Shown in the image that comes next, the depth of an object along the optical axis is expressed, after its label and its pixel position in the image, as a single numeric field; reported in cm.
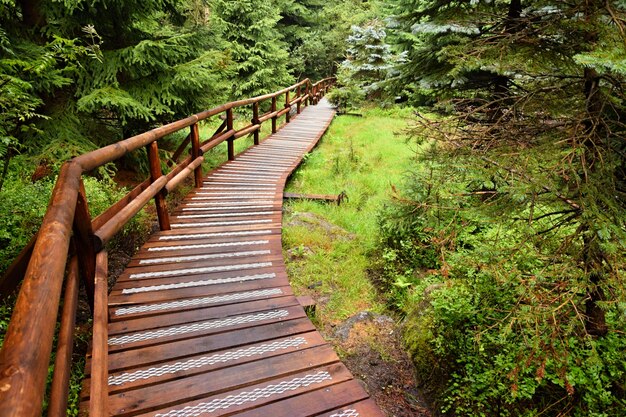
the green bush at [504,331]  251
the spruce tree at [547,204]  239
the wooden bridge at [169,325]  132
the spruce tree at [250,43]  1700
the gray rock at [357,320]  397
